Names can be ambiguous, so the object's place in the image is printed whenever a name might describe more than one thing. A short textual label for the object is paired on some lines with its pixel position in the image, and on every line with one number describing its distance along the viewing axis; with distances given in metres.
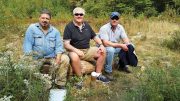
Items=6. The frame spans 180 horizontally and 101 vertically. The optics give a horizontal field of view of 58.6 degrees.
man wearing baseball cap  2.78
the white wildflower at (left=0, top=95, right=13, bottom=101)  1.80
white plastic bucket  2.11
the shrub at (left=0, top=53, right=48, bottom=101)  1.94
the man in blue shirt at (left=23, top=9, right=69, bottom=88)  2.44
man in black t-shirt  2.64
